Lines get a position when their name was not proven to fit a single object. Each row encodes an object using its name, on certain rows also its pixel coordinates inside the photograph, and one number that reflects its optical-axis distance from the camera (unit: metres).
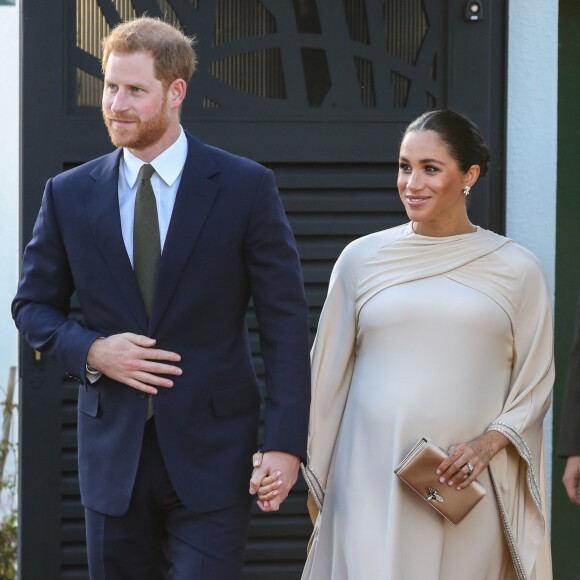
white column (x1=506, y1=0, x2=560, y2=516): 9.98
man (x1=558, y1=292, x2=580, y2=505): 7.66
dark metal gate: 9.73
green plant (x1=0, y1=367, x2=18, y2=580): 11.98
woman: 7.69
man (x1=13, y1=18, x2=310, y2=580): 6.92
